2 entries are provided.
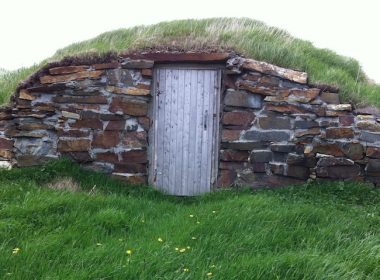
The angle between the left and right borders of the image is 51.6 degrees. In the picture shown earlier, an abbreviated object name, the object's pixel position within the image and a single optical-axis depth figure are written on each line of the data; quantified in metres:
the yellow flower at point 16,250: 3.46
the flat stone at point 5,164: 6.66
